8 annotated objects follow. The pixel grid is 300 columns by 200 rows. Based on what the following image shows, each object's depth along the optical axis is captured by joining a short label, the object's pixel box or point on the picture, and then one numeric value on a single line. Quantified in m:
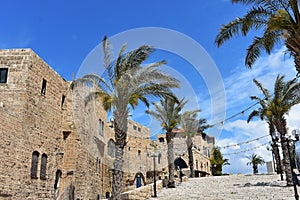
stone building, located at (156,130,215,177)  34.19
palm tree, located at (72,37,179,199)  11.95
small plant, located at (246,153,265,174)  38.91
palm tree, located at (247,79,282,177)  19.75
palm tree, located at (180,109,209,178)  27.48
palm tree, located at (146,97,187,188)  20.91
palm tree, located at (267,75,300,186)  18.17
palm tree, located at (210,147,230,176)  42.91
